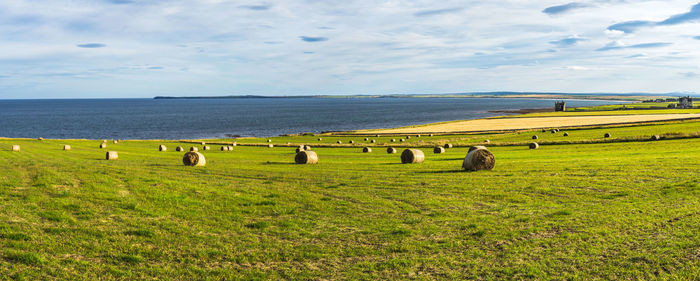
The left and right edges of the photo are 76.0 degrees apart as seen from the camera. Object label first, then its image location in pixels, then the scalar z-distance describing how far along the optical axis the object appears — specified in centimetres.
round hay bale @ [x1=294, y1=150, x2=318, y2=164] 3509
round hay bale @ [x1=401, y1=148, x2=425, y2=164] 3397
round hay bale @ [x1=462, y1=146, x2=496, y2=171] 2647
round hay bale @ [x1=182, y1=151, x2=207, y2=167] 3362
